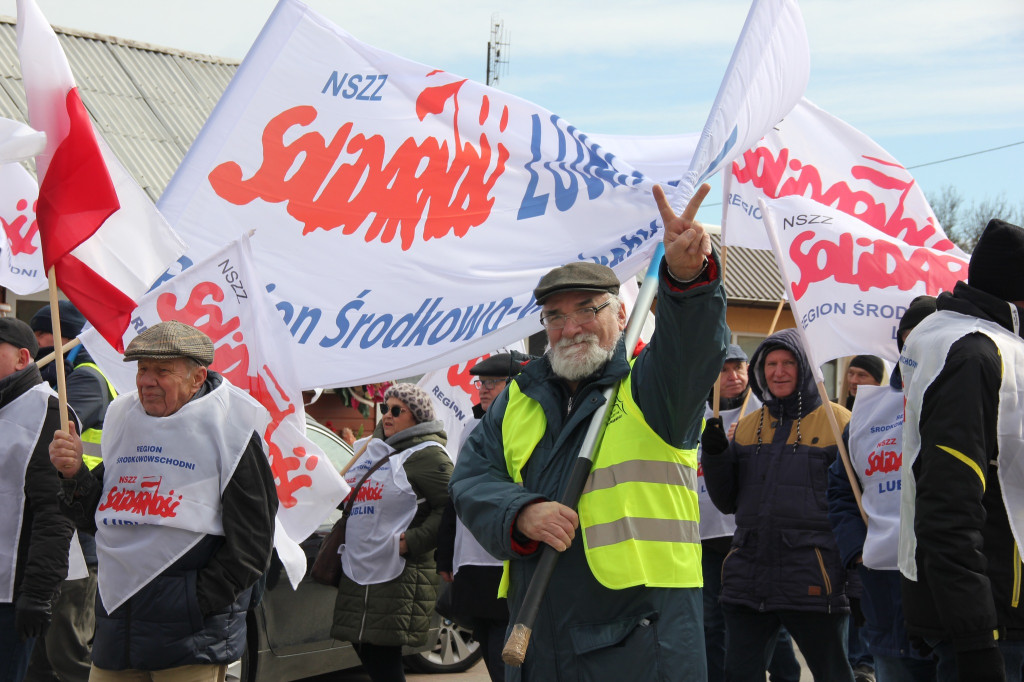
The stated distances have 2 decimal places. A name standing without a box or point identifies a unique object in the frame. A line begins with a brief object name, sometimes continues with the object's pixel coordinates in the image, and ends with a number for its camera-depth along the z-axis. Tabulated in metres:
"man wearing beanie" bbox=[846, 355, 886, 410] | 7.28
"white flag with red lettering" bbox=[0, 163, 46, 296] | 7.28
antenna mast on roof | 39.78
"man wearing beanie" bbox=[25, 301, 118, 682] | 6.30
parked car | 7.00
